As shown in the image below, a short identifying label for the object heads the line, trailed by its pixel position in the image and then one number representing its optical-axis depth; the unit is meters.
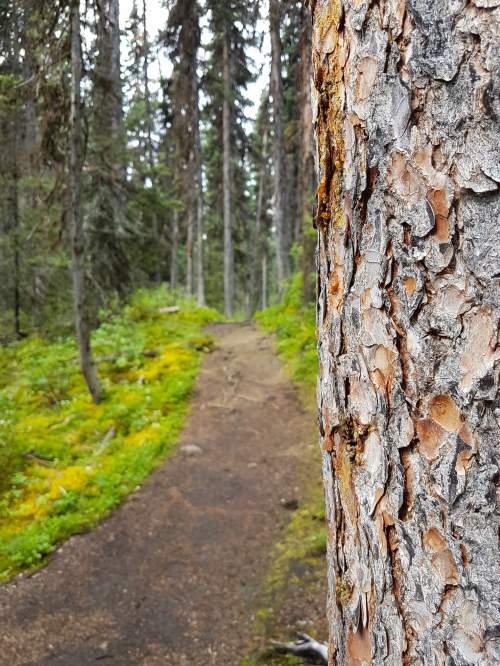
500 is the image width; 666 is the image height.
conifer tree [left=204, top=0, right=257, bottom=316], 18.53
